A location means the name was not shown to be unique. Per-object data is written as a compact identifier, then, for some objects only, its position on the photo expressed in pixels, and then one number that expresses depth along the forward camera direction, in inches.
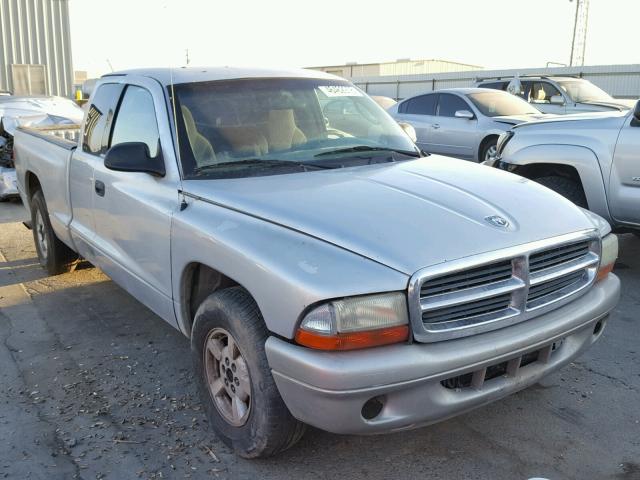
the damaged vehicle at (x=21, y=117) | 364.8
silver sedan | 434.0
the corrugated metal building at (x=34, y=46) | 705.0
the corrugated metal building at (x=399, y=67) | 1930.4
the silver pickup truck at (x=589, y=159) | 209.6
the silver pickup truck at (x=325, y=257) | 94.1
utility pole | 1615.4
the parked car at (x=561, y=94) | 494.9
